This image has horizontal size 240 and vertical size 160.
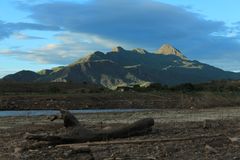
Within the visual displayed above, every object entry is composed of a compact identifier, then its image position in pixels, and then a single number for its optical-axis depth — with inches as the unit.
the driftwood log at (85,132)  766.5
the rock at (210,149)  696.4
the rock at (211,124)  1035.8
